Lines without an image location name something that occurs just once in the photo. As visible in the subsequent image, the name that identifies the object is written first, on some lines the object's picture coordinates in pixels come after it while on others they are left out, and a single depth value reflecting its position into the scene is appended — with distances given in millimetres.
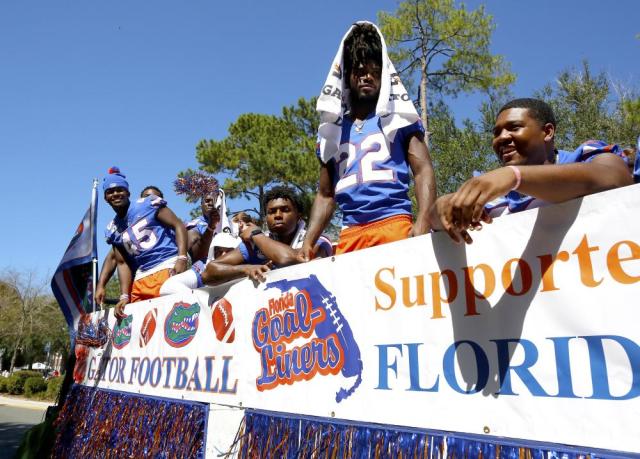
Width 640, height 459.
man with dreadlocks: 2285
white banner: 1172
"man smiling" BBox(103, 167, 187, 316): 4102
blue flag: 4820
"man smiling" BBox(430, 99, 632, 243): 1238
